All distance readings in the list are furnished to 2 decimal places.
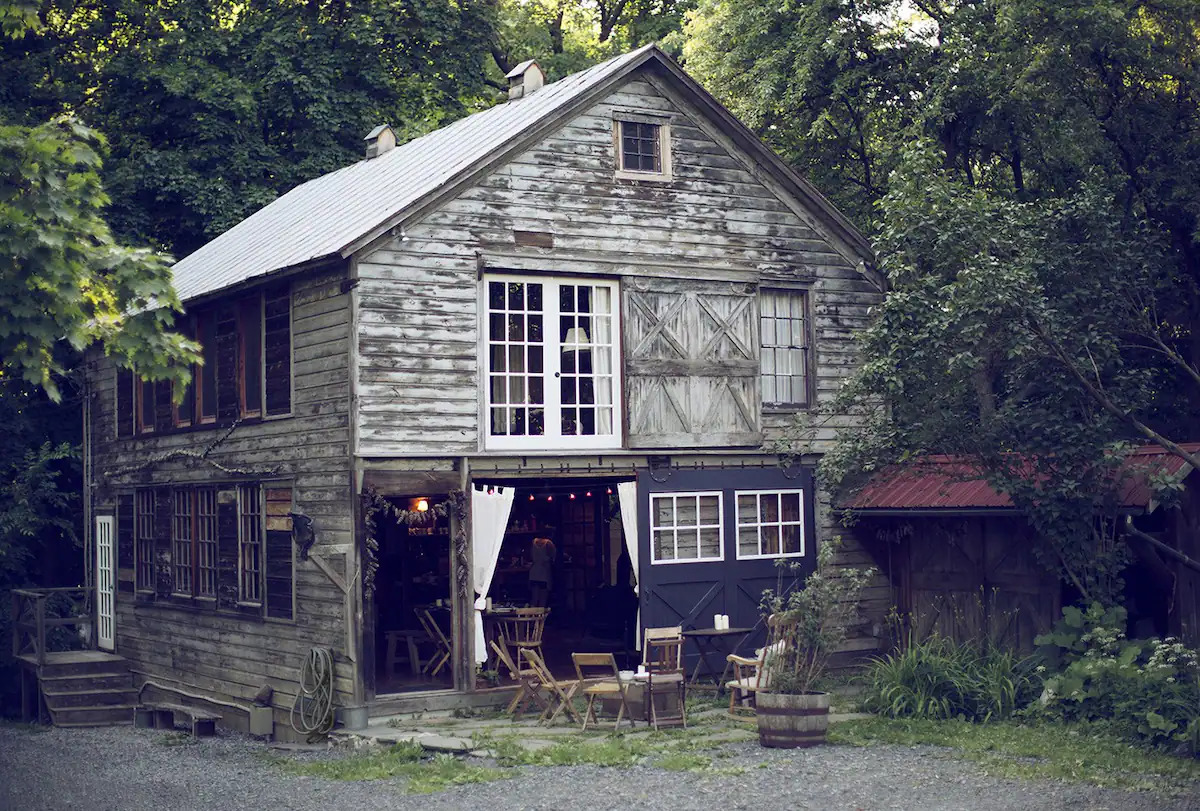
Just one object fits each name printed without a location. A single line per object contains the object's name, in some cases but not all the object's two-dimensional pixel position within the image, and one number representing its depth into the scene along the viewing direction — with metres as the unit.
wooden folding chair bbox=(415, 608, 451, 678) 18.08
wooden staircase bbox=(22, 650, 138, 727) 21.83
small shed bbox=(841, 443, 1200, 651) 16.14
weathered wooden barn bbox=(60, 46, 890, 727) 16.67
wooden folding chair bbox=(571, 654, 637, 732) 15.00
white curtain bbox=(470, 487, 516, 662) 16.88
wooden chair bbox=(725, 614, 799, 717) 14.98
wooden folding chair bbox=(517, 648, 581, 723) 15.41
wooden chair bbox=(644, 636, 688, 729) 15.27
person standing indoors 22.91
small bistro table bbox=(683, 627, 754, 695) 17.72
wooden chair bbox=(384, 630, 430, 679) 18.76
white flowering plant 13.62
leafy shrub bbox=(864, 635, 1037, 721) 15.45
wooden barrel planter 14.17
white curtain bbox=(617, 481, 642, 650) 18.05
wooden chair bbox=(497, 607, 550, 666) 17.86
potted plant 14.20
